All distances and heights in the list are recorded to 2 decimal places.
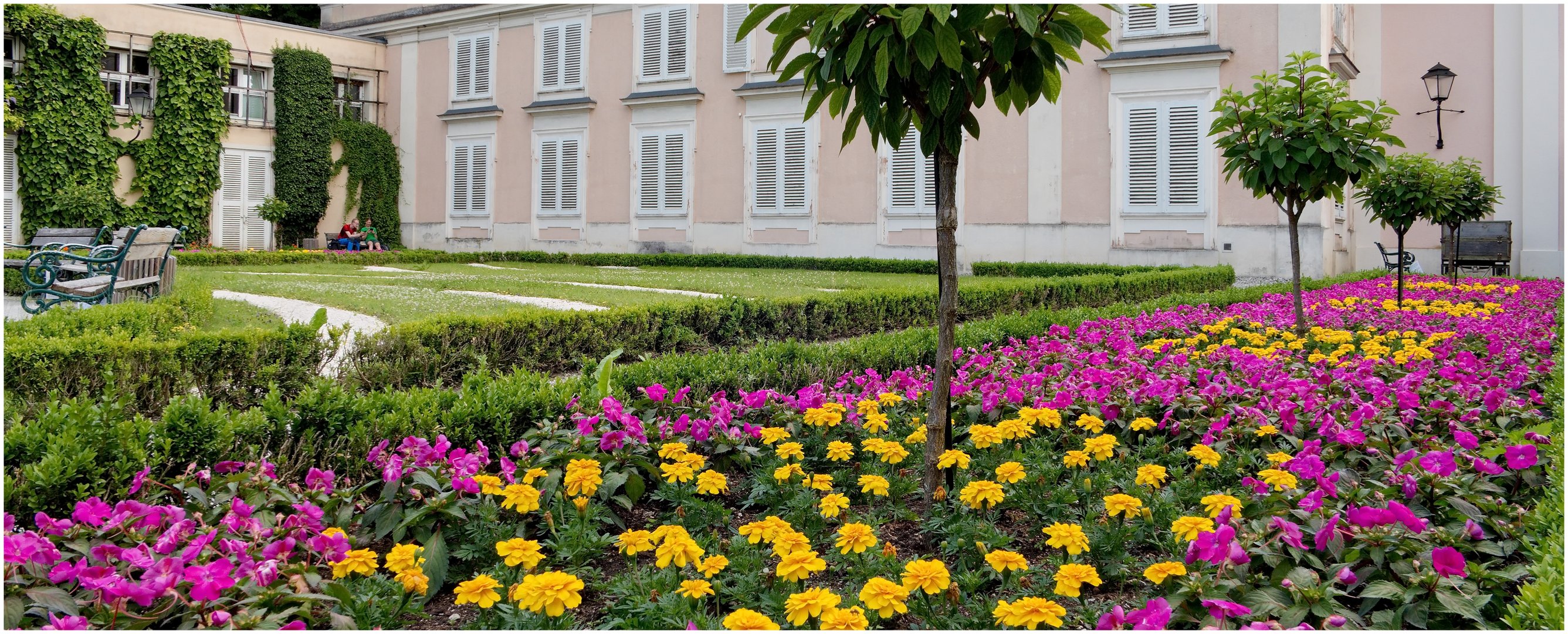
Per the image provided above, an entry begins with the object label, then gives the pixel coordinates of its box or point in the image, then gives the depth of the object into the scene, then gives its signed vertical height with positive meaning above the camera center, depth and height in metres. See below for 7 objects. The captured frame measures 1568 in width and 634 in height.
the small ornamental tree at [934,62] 2.54 +0.68
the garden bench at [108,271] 7.35 +0.16
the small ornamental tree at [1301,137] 6.34 +1.16
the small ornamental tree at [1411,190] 9.81 +1.24
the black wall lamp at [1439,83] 16.77 +4.06
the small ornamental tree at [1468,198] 10.24 +1.24
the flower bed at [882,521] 1.97 -0.57
